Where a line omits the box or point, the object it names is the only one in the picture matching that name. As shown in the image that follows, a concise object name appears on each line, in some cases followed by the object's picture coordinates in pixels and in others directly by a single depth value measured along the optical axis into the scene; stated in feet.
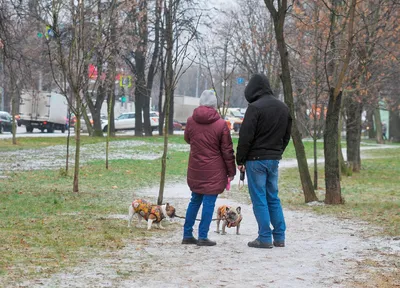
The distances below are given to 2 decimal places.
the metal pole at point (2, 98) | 252.17
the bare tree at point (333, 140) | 44.96
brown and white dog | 33.42
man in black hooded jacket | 28.71
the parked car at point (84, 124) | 205.57
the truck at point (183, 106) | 287.48
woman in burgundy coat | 28.86
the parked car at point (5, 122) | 174.89
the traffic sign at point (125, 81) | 131.54
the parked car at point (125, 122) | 207.62
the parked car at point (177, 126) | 272.17
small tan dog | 32.19
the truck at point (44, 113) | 181.16
